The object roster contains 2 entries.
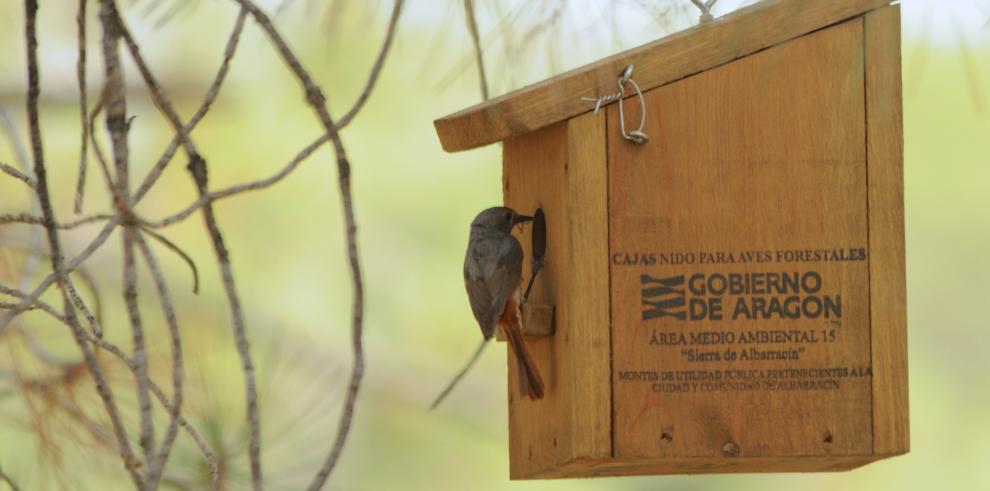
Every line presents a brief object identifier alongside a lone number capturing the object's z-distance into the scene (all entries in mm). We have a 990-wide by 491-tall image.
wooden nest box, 6277
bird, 6875
